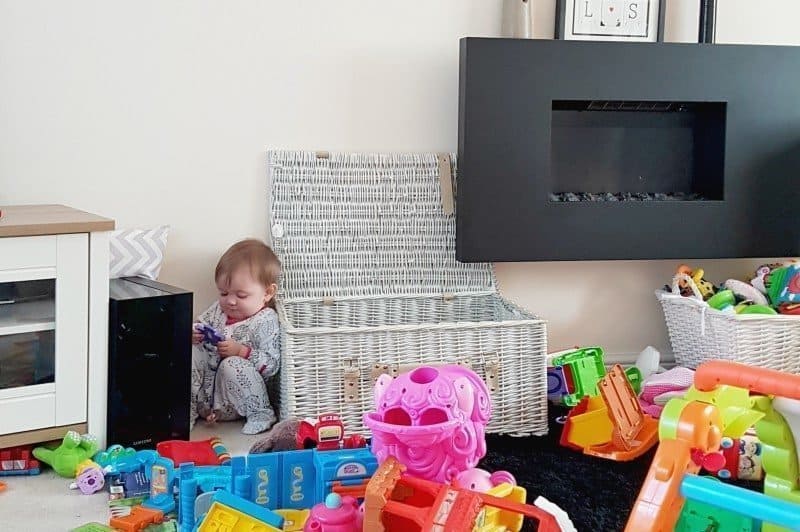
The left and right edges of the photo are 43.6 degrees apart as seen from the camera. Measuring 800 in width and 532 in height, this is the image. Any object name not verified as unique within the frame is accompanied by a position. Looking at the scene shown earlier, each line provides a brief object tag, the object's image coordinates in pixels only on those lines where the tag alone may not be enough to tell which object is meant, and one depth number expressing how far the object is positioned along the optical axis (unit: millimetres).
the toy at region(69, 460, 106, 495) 1979
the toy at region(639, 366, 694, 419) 2500
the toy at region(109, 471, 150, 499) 1965
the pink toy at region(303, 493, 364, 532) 1615
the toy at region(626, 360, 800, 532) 1327
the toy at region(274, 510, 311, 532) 1769
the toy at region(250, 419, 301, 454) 2080
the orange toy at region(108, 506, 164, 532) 1772
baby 2443
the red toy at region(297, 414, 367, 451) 1855
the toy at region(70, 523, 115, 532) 1775
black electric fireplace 2686
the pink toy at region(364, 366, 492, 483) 1774
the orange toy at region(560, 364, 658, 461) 2203
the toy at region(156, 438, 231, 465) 2055
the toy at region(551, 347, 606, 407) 2545
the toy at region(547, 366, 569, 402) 2578
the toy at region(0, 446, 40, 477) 2090
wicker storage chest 2422
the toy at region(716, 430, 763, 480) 2090
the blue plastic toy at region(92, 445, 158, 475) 1978
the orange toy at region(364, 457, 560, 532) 1521
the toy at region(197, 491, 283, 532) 1633
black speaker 2178
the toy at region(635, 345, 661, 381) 2787
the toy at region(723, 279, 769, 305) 2781
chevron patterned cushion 2459
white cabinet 2088
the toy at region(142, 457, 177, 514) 1889
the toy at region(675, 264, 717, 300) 2826
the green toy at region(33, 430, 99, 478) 2055
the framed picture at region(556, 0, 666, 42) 2805
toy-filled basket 2639
